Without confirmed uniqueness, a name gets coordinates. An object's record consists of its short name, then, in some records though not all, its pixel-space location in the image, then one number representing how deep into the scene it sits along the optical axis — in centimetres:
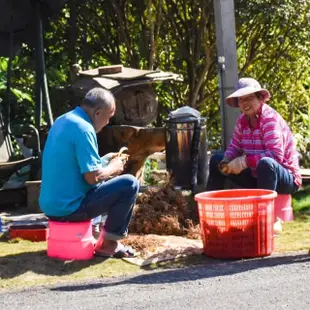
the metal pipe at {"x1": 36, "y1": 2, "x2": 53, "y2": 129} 1425
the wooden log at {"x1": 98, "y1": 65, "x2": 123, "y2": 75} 1439
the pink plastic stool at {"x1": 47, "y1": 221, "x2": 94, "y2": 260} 1001
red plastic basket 997
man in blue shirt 983
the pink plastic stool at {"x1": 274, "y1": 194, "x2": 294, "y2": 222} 1188
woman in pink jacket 1157
